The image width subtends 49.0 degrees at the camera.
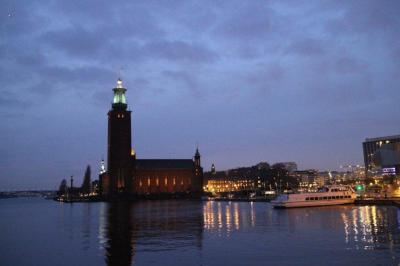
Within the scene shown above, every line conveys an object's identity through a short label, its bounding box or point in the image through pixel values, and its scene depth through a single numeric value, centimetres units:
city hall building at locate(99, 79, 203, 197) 18888
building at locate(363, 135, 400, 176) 14538
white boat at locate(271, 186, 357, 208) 8869
